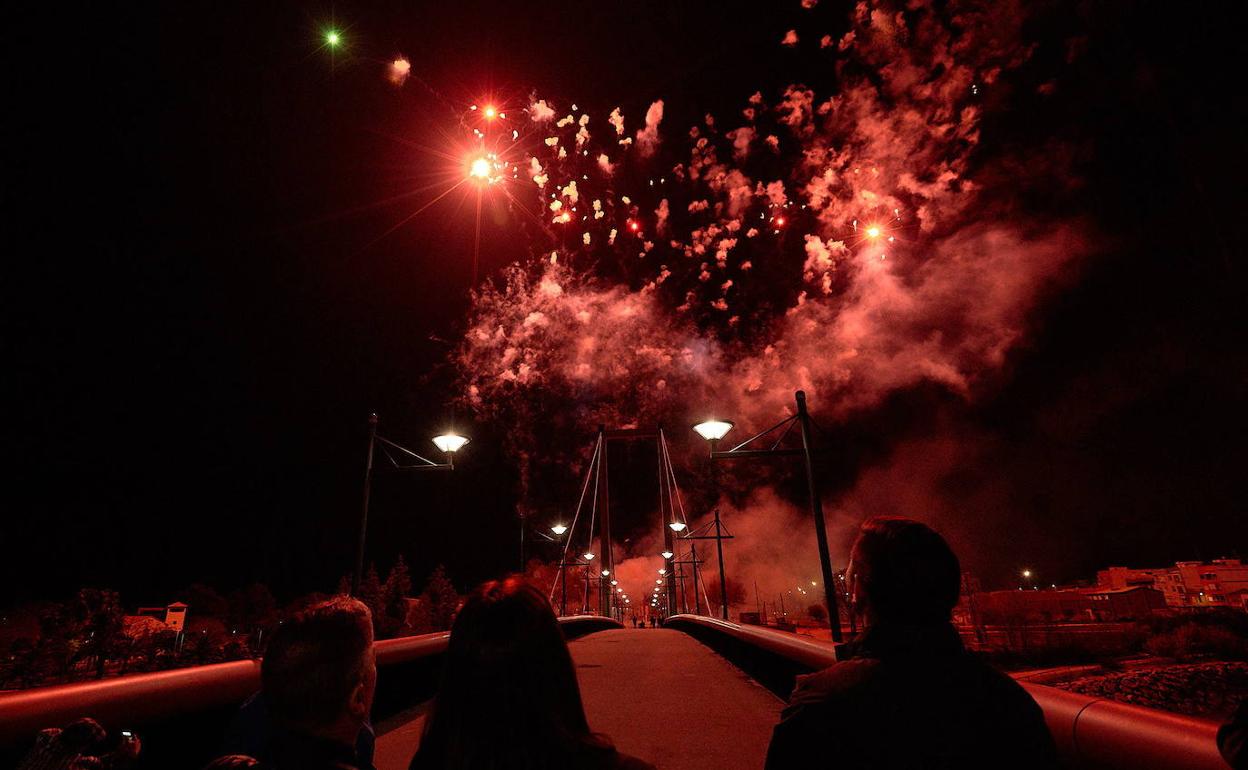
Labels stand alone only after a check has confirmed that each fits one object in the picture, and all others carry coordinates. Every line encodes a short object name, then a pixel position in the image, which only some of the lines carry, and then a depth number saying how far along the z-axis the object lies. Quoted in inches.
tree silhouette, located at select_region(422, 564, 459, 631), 3010.8
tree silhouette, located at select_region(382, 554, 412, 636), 3186.5
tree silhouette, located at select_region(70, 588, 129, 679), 1622.8
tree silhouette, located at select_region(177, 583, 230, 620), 3378.4
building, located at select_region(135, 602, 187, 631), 2860.5
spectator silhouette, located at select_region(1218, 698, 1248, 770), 55.1
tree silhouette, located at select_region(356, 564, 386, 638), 2930.6
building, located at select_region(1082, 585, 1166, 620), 2022.6
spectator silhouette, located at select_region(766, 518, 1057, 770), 61.4
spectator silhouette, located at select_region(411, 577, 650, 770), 53.2
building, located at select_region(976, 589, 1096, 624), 1754.4
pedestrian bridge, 70.2
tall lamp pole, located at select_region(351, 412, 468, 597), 420.2
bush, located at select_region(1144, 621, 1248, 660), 958.4
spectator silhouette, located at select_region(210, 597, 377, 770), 64.6
